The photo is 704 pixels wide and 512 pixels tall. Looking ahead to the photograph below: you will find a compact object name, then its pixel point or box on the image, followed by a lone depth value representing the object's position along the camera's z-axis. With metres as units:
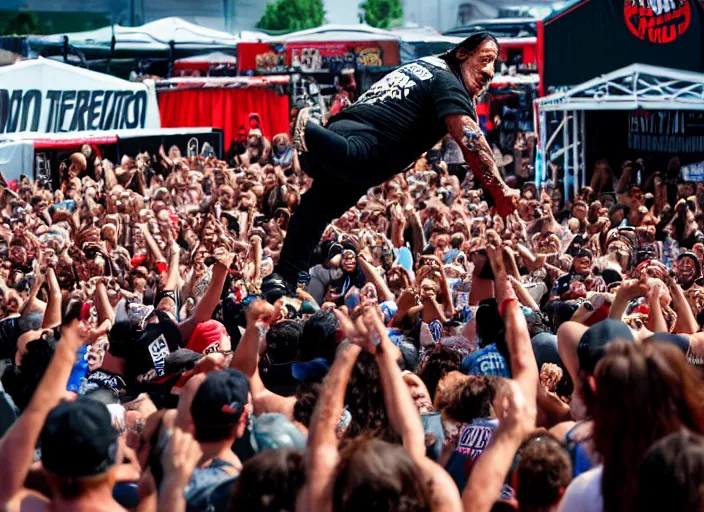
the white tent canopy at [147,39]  30.95
